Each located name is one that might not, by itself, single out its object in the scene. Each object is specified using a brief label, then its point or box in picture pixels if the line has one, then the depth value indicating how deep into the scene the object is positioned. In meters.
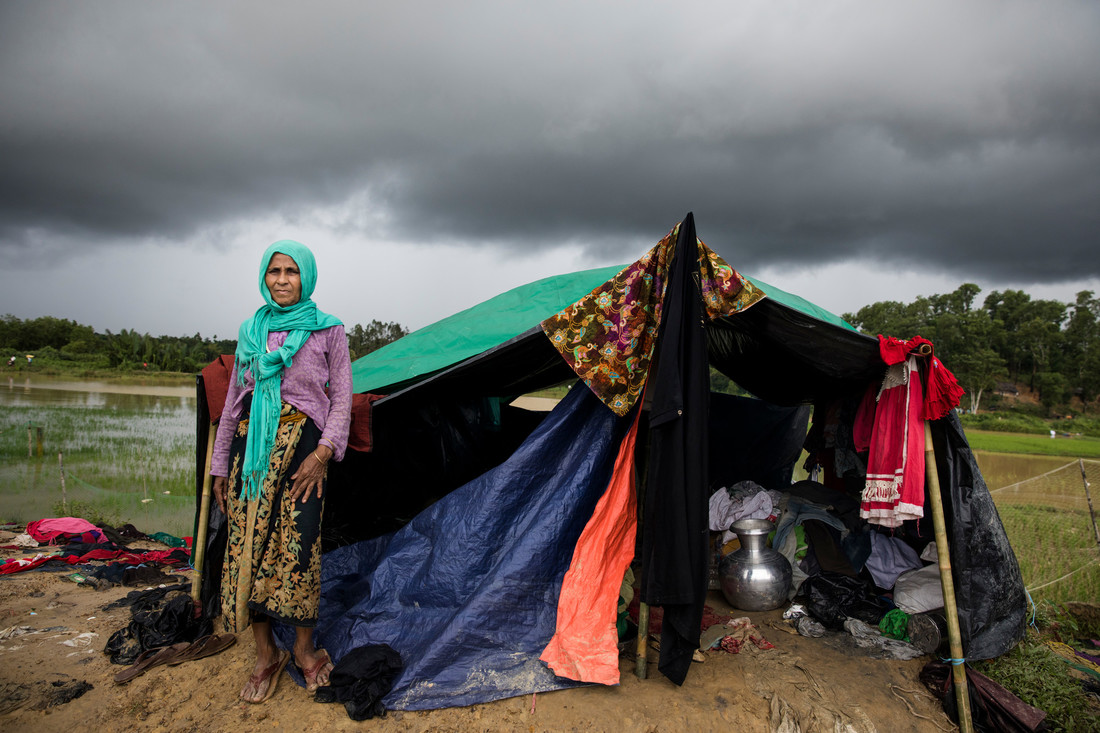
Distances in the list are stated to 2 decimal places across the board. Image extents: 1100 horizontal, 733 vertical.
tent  2.54
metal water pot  3.56
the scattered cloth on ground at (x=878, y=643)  2.99
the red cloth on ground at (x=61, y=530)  4.77
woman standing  2.34
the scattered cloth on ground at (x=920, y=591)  3.21
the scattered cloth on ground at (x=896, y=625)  3.16
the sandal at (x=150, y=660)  2.60
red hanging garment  2.84
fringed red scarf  2.68
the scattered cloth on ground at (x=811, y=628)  3.25
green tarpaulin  3.64
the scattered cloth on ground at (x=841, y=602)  3.36
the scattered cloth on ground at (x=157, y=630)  2.83
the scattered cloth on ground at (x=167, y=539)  5.14
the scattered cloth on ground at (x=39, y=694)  2.38
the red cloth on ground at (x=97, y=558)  4.02
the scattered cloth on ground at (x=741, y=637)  3.02
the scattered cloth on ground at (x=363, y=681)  2.36
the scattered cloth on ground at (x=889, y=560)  3.54
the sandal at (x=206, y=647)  2.77
